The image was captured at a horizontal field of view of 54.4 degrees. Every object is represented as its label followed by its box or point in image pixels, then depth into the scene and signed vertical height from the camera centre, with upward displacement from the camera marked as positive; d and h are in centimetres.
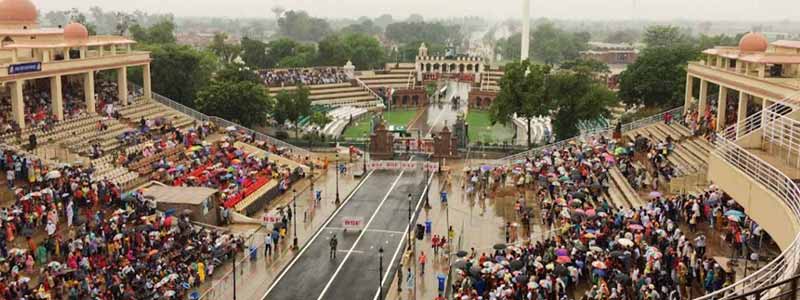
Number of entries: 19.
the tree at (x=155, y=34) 10388 -159
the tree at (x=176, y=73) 6638 -433
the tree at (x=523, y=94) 6016 -503
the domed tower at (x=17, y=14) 5019 +35
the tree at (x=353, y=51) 11425 -384
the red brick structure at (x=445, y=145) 5803 -869
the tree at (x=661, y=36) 14400 -91
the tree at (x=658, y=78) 6056 -370
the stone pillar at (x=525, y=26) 9856 +35
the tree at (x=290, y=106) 6850 -717
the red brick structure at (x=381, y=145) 5878 -892
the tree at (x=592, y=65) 10194 -498
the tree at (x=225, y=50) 12675 -432
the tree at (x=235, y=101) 6112 -607
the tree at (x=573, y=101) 5969 -539
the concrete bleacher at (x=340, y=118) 7719 -992
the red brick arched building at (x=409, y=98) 10181 -929
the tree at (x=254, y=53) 12206 -455
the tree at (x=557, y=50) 17662 -464
